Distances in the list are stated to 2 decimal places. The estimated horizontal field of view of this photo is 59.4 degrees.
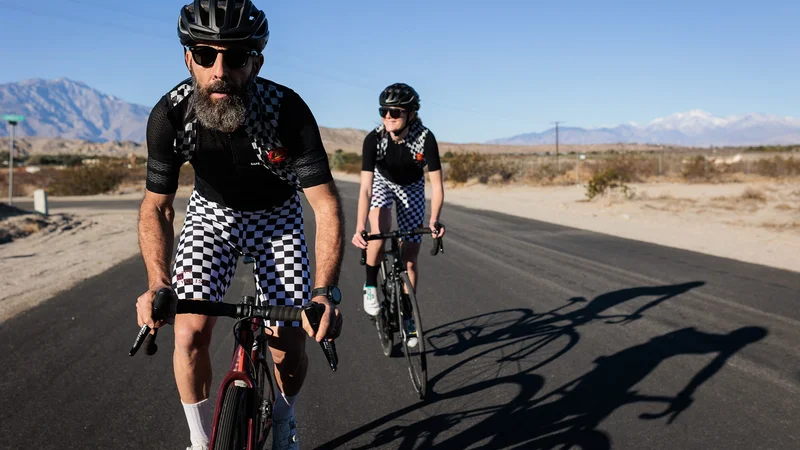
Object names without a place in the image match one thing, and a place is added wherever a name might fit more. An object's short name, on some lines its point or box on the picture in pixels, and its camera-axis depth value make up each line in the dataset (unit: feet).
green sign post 73.59
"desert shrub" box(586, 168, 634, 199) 89.49
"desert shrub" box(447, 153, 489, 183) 150.41
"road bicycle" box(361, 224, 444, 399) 15.96
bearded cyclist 9.44
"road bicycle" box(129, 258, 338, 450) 7.98
